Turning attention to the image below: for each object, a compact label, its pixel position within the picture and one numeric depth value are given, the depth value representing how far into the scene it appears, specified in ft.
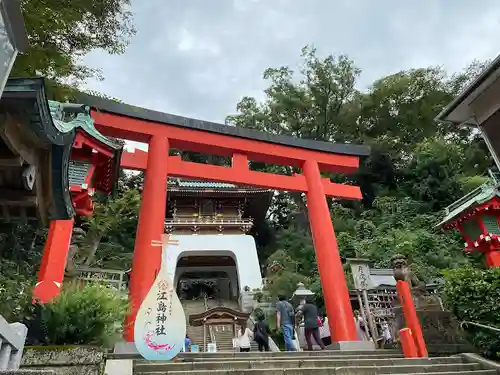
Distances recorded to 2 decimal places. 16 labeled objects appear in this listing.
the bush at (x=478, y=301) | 20.75
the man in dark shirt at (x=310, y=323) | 28.48
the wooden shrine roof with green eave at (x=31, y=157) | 10.45
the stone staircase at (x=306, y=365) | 16.63
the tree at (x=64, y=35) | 22.20
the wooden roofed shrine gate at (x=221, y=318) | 48.01
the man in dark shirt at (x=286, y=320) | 28.79
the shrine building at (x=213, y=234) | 62.95
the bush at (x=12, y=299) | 13.47
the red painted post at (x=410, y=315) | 22.36
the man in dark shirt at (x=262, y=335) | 29.24
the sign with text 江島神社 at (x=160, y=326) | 16.19
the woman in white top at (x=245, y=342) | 33.47
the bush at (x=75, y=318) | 13.94
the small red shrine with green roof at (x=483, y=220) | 39.24
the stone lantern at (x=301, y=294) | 40.04
